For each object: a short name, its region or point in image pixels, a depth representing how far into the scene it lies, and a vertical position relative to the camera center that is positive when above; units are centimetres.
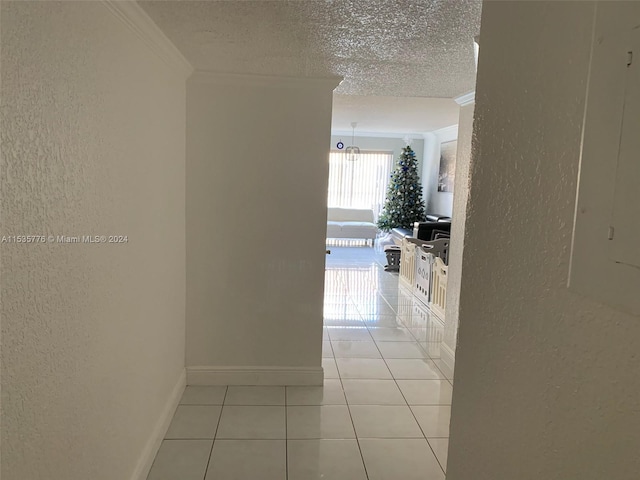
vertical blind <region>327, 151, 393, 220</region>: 1012 +25
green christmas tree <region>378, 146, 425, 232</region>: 924 -5
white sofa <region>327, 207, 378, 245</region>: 936 -67
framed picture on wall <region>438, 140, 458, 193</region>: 845 +54
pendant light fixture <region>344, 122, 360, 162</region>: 907 +79
